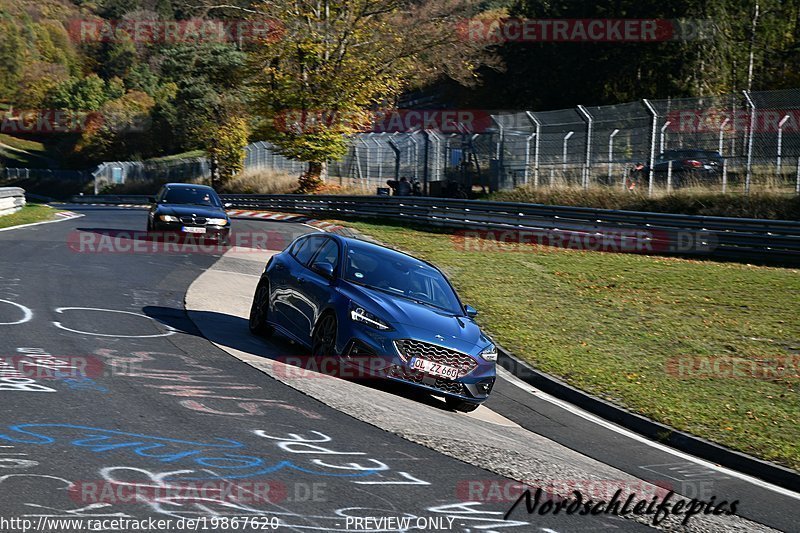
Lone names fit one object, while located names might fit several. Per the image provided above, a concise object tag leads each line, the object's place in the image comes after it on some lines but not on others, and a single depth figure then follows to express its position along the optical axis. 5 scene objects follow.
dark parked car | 25.97
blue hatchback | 9.83
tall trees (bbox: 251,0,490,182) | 43.31
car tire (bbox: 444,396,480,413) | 10.31
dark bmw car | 22.92
